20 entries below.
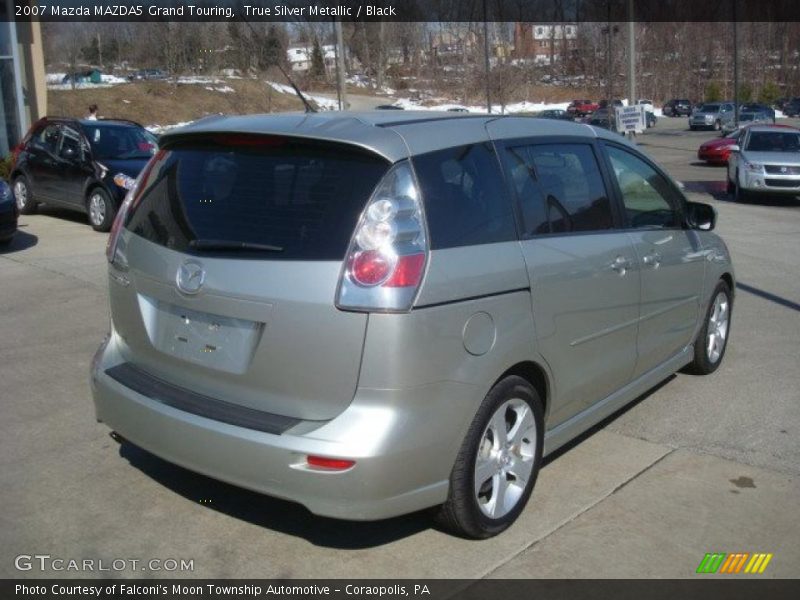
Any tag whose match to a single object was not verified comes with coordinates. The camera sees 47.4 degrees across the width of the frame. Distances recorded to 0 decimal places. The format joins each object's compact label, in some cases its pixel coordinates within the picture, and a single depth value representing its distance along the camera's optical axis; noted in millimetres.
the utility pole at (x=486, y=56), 36969
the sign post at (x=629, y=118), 18734
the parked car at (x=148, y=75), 56438
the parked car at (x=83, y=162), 12906
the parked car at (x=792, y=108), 69312
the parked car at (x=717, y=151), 29422
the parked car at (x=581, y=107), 59531
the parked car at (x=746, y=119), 53056
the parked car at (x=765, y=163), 18766
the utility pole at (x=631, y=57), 20141
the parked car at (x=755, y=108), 54422
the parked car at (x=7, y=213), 11117
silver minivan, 3461
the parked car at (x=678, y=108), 74125
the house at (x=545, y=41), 72088
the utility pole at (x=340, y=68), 20734
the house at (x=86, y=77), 54269
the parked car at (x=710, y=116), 56562
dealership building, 19859
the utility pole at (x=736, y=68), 46094
